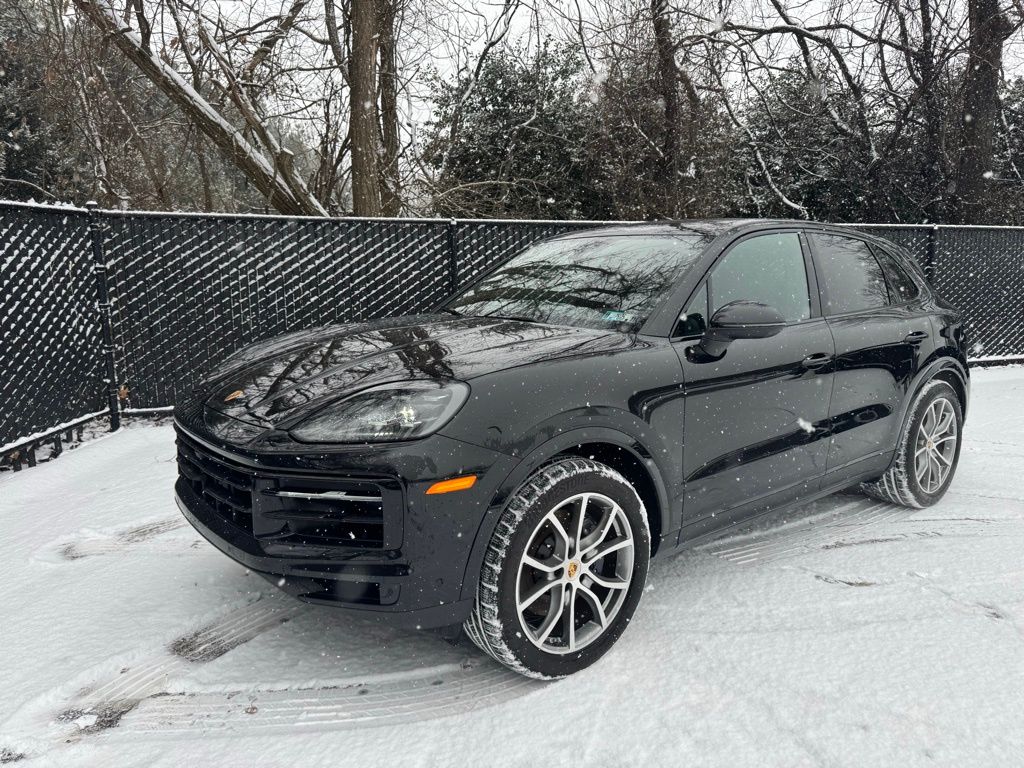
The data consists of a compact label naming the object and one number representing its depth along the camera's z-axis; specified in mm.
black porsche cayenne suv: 2236
